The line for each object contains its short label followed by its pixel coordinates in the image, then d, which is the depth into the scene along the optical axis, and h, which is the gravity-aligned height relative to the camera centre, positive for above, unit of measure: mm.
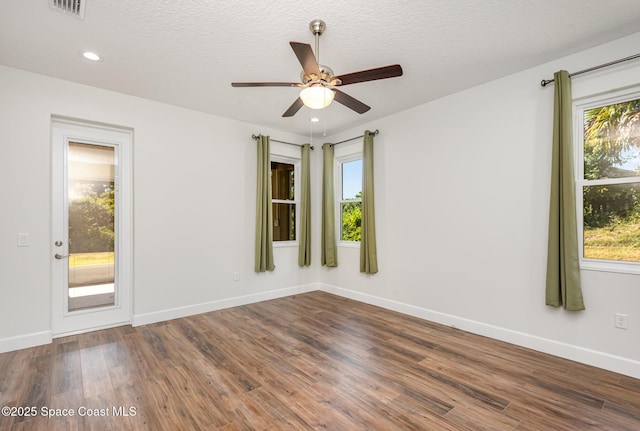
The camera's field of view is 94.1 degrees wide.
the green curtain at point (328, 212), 5203 +78
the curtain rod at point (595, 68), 2465 +1304
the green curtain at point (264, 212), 4688 +72
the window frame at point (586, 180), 2570 +374
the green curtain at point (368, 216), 4520 +5
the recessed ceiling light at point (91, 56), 2752 +1514
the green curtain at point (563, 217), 2676 -11
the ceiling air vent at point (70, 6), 2111 +1525
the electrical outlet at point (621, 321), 2512 -891
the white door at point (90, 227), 3348 -118
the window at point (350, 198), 5066 +324
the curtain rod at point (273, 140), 4712 +1283
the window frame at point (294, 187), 5242 +542
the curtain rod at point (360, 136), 4539 +1296
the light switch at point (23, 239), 3059 -230
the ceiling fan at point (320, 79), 2209 +1082
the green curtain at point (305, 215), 5282 +26
